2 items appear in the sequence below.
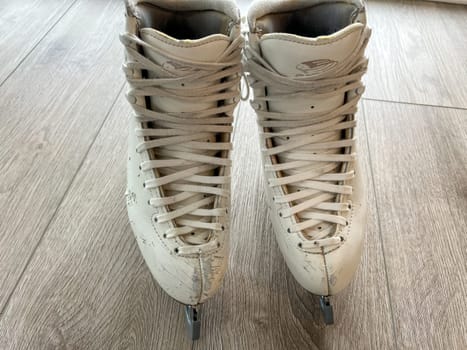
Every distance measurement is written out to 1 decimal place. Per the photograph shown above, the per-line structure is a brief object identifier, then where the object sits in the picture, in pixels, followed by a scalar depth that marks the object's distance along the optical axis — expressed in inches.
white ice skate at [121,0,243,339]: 17.1
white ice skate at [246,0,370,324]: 17.5
